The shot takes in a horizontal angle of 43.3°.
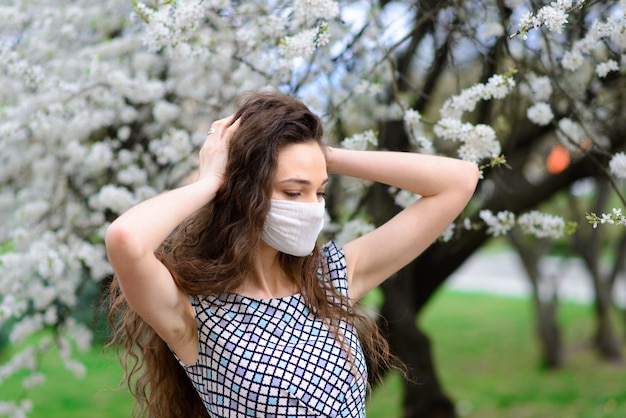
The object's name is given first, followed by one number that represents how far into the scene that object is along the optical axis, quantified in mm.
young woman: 1815
